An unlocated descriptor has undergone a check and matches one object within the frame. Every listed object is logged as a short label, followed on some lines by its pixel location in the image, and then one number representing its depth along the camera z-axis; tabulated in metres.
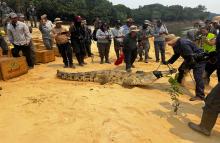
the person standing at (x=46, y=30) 6.58
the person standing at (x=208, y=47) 4.89
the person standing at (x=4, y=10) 10.61
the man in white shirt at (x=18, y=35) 5.28
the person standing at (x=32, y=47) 5.84
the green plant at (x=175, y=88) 3.38
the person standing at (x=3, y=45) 5.91
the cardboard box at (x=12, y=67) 4.83
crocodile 4.48
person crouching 4.03
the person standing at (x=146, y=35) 6.84
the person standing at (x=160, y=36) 6.61
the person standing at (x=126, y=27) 6.58
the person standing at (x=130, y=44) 5.72
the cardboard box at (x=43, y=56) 6.29
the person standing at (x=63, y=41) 5.76
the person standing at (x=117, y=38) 6.70
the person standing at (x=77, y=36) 5.95
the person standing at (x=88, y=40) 6.81
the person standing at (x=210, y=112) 2.88
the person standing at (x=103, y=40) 6.46
